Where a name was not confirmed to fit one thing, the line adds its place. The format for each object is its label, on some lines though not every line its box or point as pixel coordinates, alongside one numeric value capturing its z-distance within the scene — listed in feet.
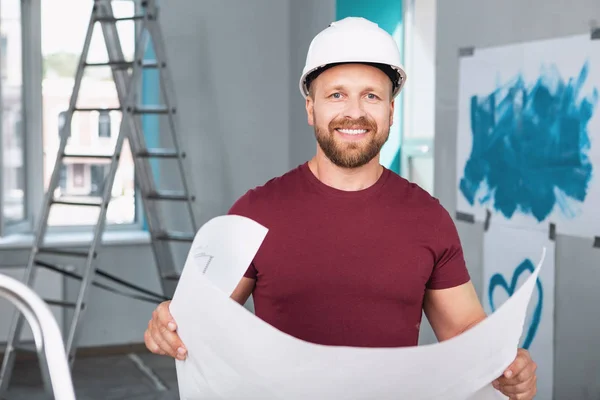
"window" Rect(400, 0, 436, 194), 11.41
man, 3.88
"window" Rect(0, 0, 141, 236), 15.38
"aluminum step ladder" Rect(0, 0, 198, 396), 11.51
